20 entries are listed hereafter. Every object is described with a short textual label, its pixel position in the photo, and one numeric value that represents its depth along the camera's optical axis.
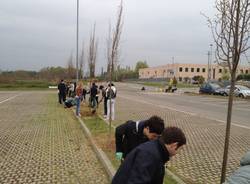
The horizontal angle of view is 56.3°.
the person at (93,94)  11.95
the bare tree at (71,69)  31.89
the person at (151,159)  1.81
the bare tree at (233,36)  3.49
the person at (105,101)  10.40
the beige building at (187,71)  74.04
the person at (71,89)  18.34
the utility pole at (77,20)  18.31
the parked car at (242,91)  23.53
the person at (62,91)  16.20
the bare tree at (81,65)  21.59
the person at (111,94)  8.62
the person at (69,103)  14.77
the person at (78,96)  11.48
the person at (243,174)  1.53
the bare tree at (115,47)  7.65
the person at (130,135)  2.74
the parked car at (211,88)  27.13
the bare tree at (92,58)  14.21
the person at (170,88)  31.32
